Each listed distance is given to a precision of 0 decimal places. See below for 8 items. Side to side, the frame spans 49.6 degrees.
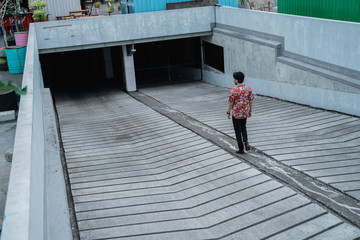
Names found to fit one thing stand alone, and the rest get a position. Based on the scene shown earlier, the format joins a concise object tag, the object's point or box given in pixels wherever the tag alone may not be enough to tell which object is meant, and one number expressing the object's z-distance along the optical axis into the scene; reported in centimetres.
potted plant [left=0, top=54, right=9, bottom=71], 1642
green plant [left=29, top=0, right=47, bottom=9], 1694
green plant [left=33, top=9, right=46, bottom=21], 1667
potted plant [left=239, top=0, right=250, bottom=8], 1928
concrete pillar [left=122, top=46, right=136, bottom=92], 1692
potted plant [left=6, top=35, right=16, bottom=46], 1830
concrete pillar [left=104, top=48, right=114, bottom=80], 2183
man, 651
